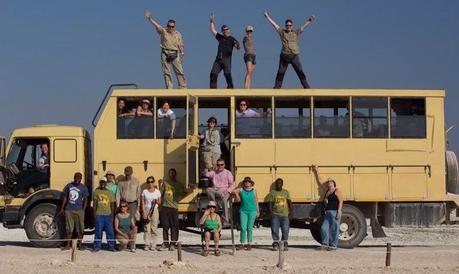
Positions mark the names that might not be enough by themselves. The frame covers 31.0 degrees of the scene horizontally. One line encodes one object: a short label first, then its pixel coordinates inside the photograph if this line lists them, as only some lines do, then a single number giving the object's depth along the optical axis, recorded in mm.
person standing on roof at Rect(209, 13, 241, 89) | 20266
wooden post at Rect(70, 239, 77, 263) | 16641
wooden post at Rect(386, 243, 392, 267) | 16578
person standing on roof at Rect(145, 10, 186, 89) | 20156
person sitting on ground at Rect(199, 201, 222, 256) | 18031
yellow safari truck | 19266
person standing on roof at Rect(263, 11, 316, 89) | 20141
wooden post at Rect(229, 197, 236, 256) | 18594
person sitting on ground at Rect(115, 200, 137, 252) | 18891
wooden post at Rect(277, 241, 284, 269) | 16094
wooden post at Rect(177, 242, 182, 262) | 16711
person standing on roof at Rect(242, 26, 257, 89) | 20403
